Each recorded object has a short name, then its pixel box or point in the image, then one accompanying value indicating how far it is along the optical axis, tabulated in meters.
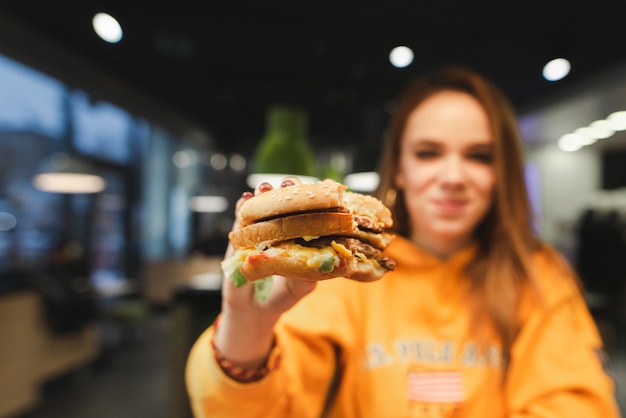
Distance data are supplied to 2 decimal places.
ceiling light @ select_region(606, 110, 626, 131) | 5.20
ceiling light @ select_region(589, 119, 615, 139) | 5.82
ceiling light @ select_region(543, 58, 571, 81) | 2.30
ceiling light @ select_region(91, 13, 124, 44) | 2.81
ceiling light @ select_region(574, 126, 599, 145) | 6.29
